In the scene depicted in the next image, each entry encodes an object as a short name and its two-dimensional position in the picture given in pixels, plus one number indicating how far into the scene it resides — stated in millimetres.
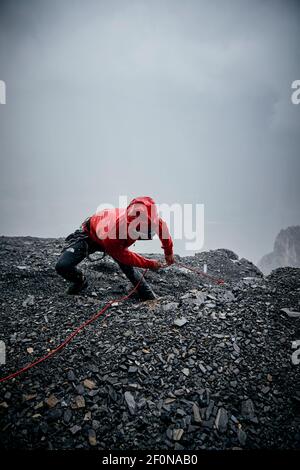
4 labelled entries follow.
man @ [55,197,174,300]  4289
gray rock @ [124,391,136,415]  2800
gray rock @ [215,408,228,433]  2658
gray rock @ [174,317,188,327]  4176
